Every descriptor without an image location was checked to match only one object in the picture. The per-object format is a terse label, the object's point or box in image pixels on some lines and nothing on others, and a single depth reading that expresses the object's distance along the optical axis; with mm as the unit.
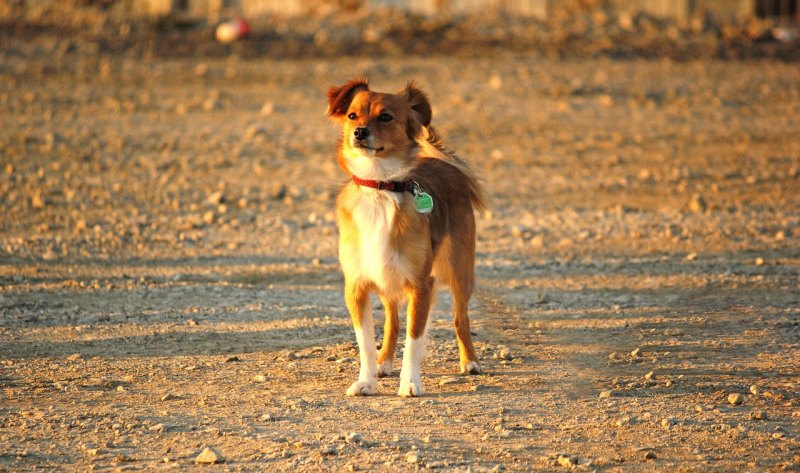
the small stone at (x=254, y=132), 29312
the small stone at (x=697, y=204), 22937
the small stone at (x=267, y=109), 32012
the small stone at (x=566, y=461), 10984
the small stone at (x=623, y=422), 12086
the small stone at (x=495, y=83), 35000
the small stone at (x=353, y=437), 11586
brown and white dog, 13031
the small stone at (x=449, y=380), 13664
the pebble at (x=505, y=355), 14609
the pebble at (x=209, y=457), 11039
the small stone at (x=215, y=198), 23203
